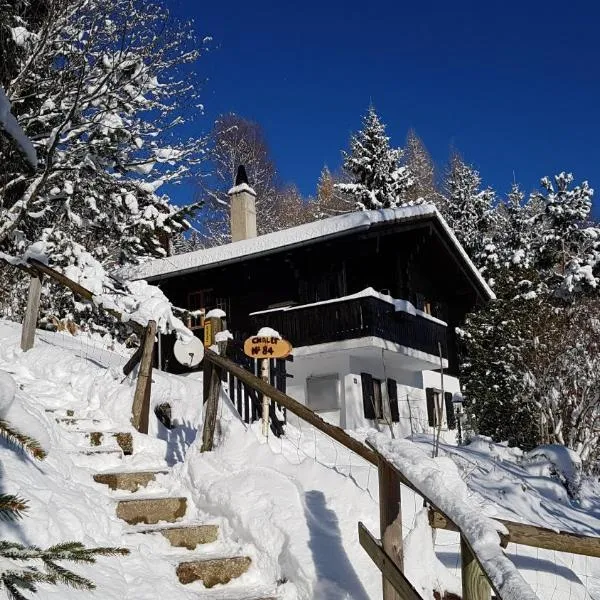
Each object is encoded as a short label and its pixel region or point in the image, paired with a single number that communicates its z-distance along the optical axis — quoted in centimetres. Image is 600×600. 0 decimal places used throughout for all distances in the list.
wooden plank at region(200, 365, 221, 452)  616
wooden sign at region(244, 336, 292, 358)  840
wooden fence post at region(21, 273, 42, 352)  947
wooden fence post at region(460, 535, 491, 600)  242
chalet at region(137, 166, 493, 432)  1733
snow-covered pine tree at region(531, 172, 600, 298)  2855
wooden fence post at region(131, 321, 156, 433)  732
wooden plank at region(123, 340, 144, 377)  813
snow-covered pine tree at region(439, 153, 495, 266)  3231
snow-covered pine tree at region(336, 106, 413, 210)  3152
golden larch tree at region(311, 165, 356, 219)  3562
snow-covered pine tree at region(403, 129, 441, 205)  3760
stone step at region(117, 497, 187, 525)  524
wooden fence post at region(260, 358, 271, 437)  786
